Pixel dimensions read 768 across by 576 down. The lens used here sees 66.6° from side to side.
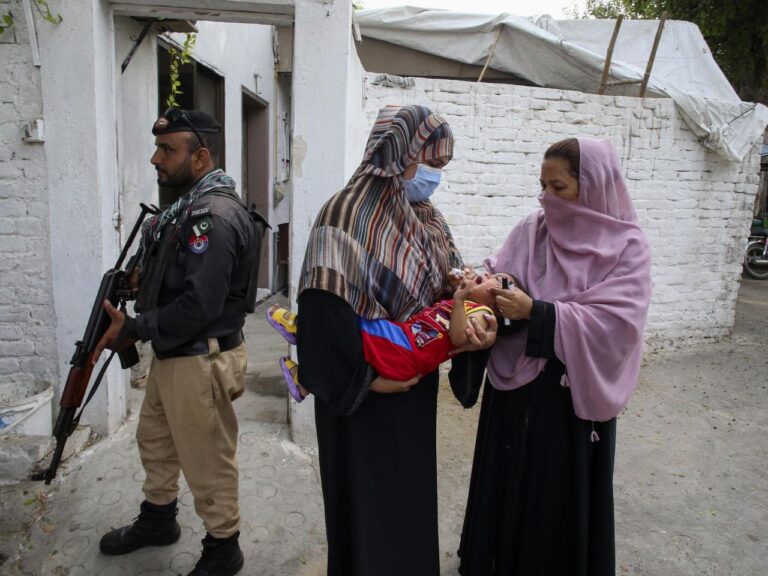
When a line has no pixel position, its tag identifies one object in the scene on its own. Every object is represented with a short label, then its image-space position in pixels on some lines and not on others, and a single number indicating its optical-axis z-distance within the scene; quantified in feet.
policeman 7.03
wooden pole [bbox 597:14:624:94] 18.89
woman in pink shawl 6.23
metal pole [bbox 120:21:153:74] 12.16
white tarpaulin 18.42
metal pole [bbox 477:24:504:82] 20.47
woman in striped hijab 5.61
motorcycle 39.04
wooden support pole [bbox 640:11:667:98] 18.81
